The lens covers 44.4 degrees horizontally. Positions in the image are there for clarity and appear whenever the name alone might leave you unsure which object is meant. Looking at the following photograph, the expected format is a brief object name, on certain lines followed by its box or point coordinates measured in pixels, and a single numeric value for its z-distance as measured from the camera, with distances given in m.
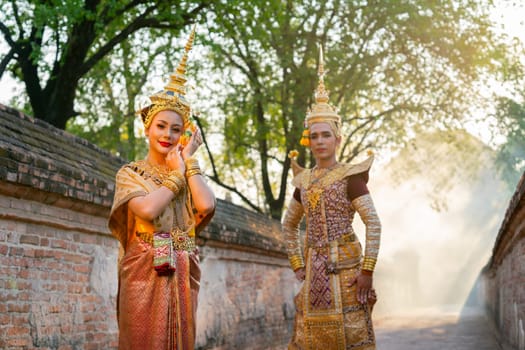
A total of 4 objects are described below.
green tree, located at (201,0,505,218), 17.83
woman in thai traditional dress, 3.59
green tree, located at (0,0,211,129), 13.34
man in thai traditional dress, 4.89
